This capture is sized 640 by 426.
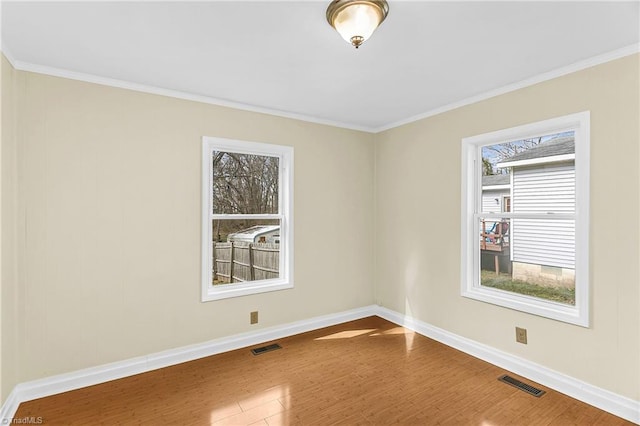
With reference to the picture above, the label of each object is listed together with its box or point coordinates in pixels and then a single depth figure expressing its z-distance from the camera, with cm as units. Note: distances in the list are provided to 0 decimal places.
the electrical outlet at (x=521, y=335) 280
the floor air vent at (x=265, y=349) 327
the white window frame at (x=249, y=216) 322
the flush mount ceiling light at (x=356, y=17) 171
